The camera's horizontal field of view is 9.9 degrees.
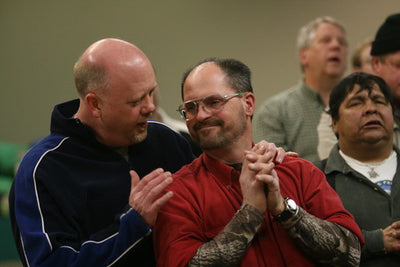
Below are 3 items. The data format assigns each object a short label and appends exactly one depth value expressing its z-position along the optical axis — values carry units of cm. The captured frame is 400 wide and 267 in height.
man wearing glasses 558
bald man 563
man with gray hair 658
